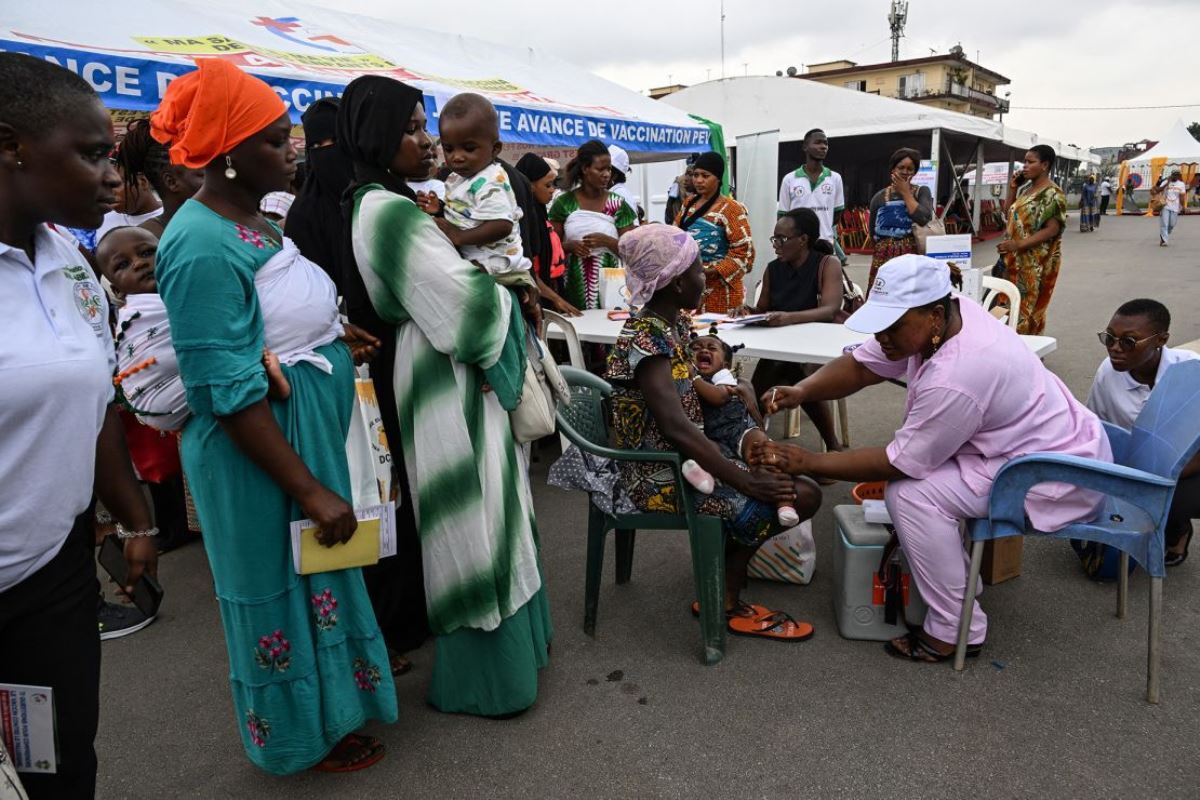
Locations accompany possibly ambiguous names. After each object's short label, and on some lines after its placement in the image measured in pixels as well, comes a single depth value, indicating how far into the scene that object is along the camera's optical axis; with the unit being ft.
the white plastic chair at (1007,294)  17.22
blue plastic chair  7.72
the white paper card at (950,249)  18.79
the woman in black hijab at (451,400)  6.89
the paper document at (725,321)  14.78
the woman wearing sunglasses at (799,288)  15.15
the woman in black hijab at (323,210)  8.02
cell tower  161.58
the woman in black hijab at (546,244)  15.79
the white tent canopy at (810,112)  57.72
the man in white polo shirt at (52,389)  4.10
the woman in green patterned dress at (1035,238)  19.99
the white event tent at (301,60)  13.67
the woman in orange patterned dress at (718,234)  16.26
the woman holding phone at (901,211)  21.67
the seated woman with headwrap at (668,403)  8.54
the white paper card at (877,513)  9.64
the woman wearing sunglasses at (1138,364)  10.04
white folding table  12.22
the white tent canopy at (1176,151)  101.55
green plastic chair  8.74
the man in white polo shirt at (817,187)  28.71
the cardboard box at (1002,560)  10.30
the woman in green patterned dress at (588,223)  17.30
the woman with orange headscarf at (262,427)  5.72
